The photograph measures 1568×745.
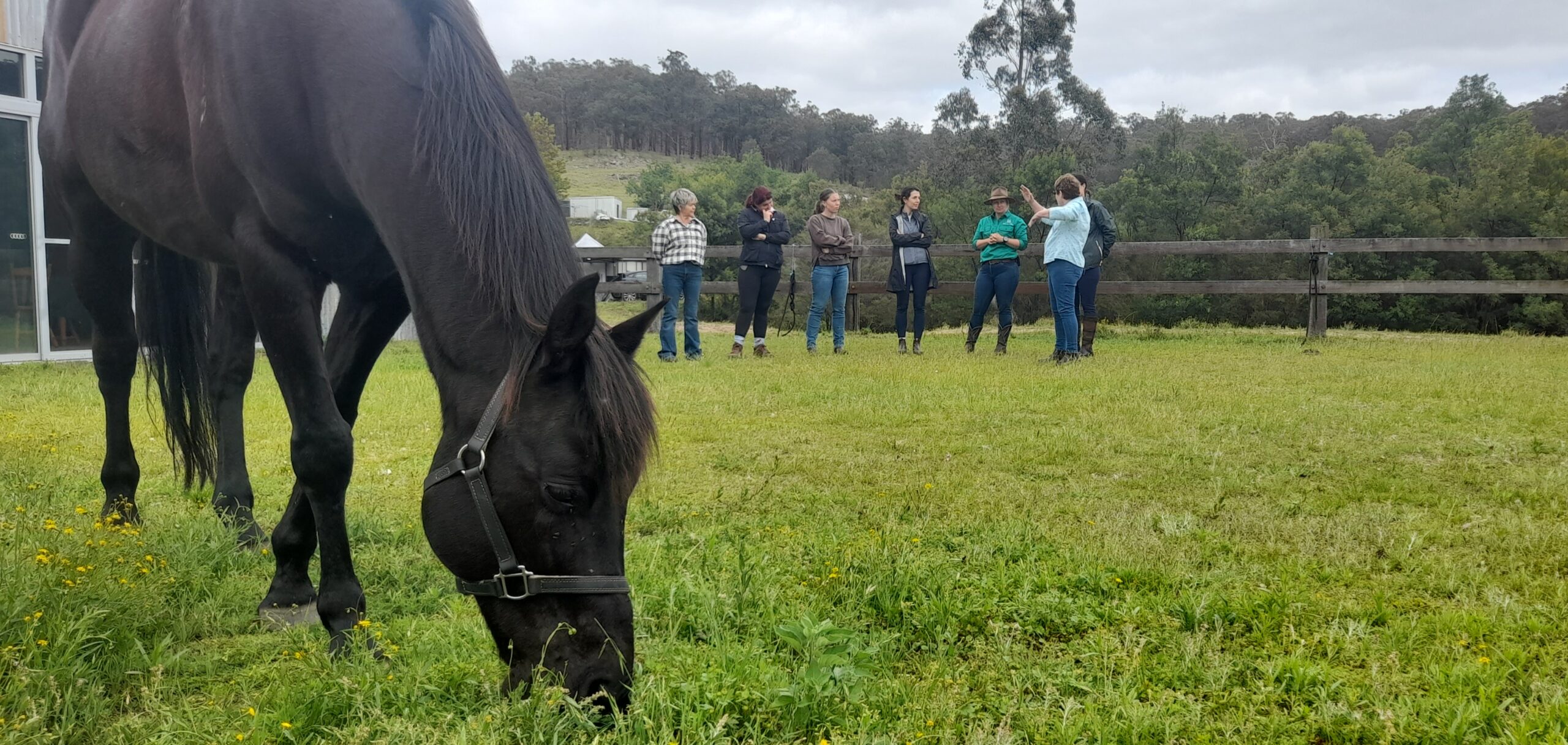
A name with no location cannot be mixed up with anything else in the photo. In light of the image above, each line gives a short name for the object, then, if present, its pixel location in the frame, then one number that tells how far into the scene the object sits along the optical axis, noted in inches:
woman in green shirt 456.1
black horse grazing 83.4
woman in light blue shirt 417.7
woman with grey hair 461.4
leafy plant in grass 86.5
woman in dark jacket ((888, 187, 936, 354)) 479.2
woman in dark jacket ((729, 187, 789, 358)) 464.8
